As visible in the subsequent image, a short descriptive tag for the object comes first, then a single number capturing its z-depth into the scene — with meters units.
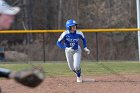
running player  26.19
